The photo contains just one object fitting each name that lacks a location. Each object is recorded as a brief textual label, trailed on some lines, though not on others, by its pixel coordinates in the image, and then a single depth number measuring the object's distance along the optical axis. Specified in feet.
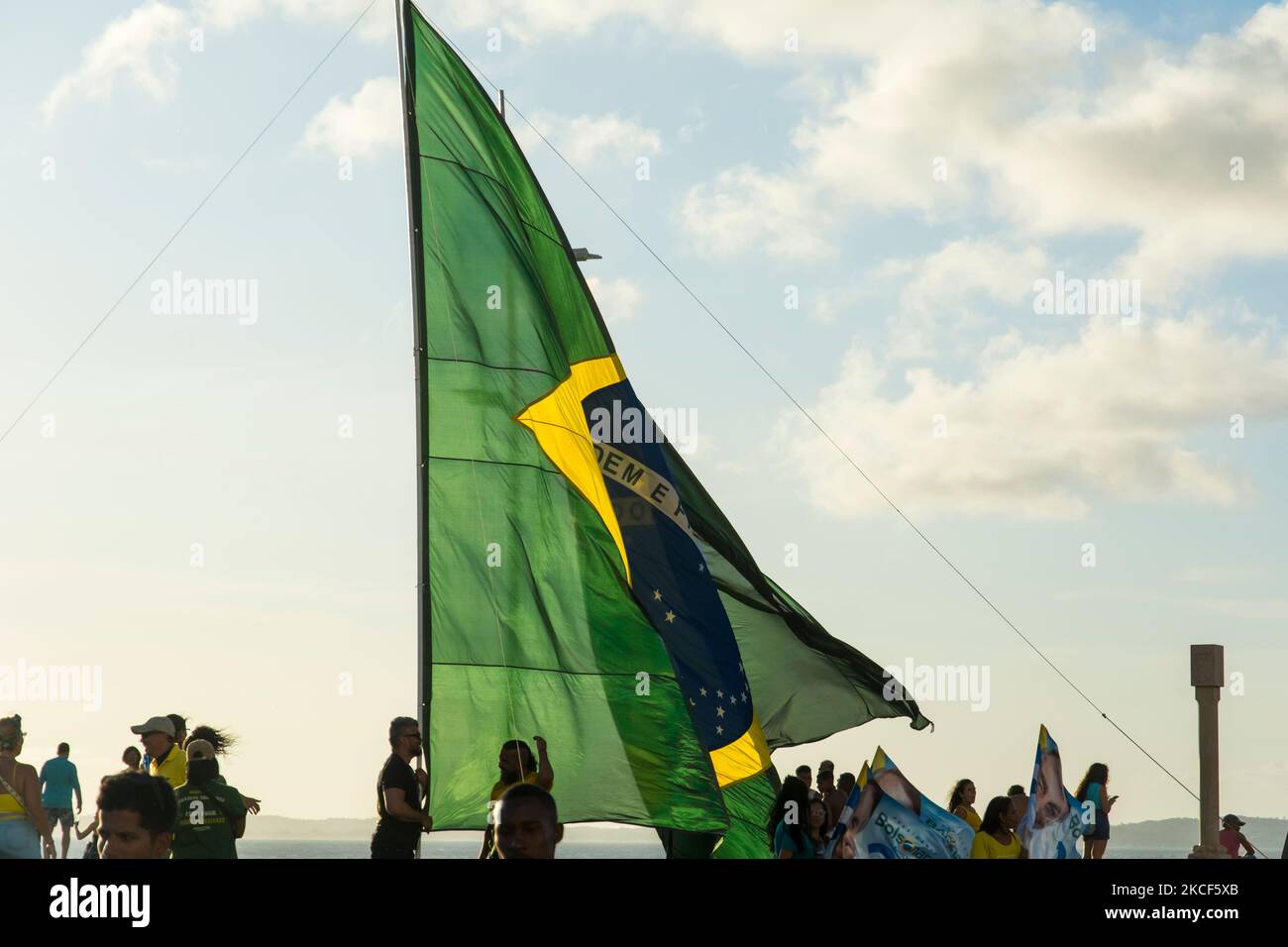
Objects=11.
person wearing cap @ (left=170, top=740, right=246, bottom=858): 32.04
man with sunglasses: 34.06
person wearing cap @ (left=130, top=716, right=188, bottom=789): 39.50
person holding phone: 54.65
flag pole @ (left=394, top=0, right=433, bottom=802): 38.86
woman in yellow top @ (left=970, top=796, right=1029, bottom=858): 39.04
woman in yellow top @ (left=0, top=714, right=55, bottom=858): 40.86
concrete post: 57.31
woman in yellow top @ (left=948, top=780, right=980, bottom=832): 47.75
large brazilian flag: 39.70
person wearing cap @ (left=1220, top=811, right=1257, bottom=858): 60.80
